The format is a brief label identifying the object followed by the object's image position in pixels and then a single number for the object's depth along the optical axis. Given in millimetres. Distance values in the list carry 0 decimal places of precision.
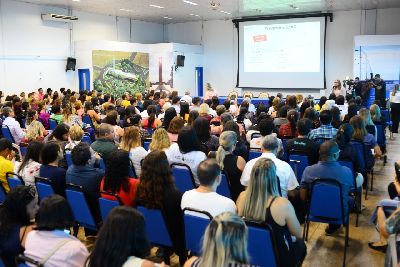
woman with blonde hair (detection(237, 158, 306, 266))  2863
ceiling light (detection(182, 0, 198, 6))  15469
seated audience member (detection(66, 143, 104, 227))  3921
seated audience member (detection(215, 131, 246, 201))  4379
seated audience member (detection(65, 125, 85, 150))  5779
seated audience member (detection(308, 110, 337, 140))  6145
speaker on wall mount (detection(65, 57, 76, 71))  17031
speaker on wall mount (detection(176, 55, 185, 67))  20234
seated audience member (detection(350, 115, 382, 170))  5898
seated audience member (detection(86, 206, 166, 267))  2018
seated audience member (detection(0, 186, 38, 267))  2672
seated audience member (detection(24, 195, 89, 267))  2311
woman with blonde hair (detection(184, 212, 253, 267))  1887
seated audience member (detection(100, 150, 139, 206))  3670
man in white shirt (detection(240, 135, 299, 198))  3977
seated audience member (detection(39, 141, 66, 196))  4125
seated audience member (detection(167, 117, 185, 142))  5998
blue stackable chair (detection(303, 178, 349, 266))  3818
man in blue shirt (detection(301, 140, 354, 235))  4008
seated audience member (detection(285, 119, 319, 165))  5227
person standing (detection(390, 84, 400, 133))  11938
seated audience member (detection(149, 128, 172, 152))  5078
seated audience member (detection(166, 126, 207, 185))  4484
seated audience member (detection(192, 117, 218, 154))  5627
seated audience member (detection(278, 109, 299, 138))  6668
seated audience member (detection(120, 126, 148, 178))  5045
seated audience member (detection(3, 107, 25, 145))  8047
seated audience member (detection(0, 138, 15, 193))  4508
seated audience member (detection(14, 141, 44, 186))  4246
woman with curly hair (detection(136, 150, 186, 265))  3266
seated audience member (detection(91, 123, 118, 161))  5396
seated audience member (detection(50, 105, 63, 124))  8672
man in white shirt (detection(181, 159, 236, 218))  3068
